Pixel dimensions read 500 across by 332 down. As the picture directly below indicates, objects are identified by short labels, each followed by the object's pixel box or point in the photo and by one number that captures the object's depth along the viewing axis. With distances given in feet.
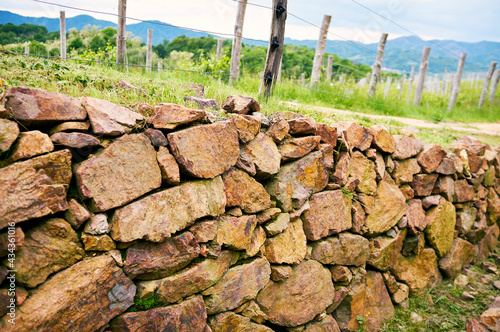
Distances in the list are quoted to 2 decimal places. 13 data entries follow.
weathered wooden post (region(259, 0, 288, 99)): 14.32
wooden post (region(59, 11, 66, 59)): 29.34
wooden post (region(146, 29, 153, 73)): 36.13
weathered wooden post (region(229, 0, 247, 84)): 24.59
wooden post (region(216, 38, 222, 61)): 35.98
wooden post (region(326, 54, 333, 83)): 50.51
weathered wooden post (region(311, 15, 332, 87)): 30.27
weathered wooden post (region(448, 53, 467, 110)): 44.06
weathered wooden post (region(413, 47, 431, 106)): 39.45
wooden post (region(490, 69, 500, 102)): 52.16
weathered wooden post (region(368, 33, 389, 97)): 31.86
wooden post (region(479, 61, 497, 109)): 50.91
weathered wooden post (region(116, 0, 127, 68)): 22.45
